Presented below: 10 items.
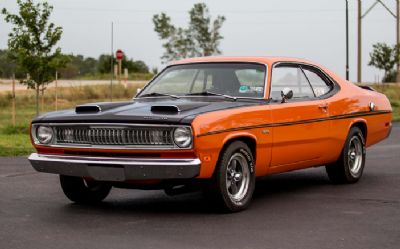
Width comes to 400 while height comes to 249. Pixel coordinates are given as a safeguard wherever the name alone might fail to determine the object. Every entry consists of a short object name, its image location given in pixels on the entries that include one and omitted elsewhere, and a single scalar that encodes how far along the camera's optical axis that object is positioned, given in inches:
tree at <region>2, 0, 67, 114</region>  885.8
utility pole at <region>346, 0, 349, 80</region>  1920.9
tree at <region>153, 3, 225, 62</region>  2448.3
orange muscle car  291.6
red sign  2387.6
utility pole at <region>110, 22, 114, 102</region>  811.4
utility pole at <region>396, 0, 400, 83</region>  2086.6
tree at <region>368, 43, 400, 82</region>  2340.6
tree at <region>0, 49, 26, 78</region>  3400.8
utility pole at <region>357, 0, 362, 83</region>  1943.9
